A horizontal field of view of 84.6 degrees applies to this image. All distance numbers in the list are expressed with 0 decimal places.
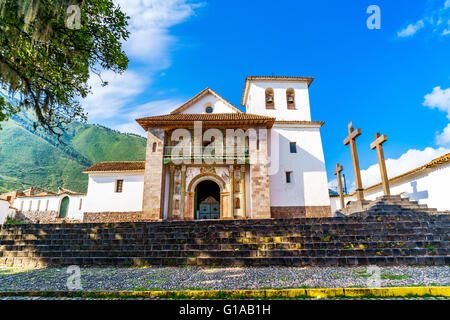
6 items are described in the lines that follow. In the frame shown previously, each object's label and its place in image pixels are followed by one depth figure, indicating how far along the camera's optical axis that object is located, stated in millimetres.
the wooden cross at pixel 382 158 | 10750
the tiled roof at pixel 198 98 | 16672
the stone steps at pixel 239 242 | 6273
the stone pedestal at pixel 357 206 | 10673
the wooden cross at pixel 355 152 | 11228
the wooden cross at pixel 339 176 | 14406
